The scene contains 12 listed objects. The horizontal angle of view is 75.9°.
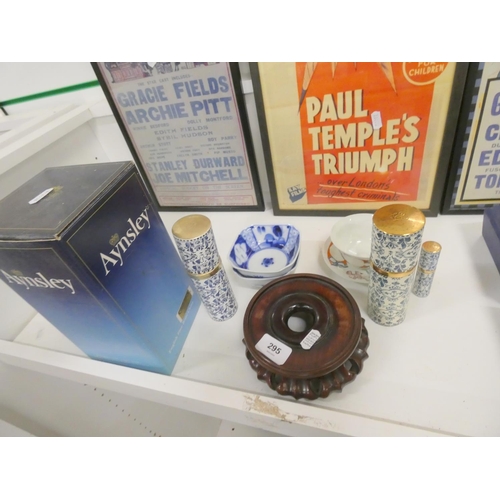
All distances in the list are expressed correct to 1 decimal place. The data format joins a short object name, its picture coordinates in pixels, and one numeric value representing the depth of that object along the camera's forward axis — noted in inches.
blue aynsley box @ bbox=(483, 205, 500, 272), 20.9
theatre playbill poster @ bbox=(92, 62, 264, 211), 23.7
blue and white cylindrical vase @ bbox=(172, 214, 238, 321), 17.9
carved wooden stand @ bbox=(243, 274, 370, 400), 16.5
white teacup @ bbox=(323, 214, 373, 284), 21.0
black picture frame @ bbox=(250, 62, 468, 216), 19.7
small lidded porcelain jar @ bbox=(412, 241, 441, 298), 18.2
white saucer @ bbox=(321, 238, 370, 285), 21.5
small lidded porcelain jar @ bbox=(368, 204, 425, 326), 14.9
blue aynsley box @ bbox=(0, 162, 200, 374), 13.8
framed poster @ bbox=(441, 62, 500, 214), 19.1
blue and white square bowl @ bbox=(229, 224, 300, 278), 24.0
